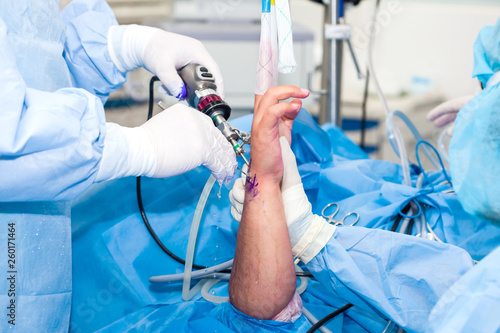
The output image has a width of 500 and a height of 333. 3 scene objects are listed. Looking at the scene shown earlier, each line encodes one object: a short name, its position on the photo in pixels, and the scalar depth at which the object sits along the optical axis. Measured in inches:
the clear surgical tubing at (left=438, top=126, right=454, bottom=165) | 56.9
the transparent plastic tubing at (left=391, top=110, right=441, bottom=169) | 57.2
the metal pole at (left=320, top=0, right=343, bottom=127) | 62.7
